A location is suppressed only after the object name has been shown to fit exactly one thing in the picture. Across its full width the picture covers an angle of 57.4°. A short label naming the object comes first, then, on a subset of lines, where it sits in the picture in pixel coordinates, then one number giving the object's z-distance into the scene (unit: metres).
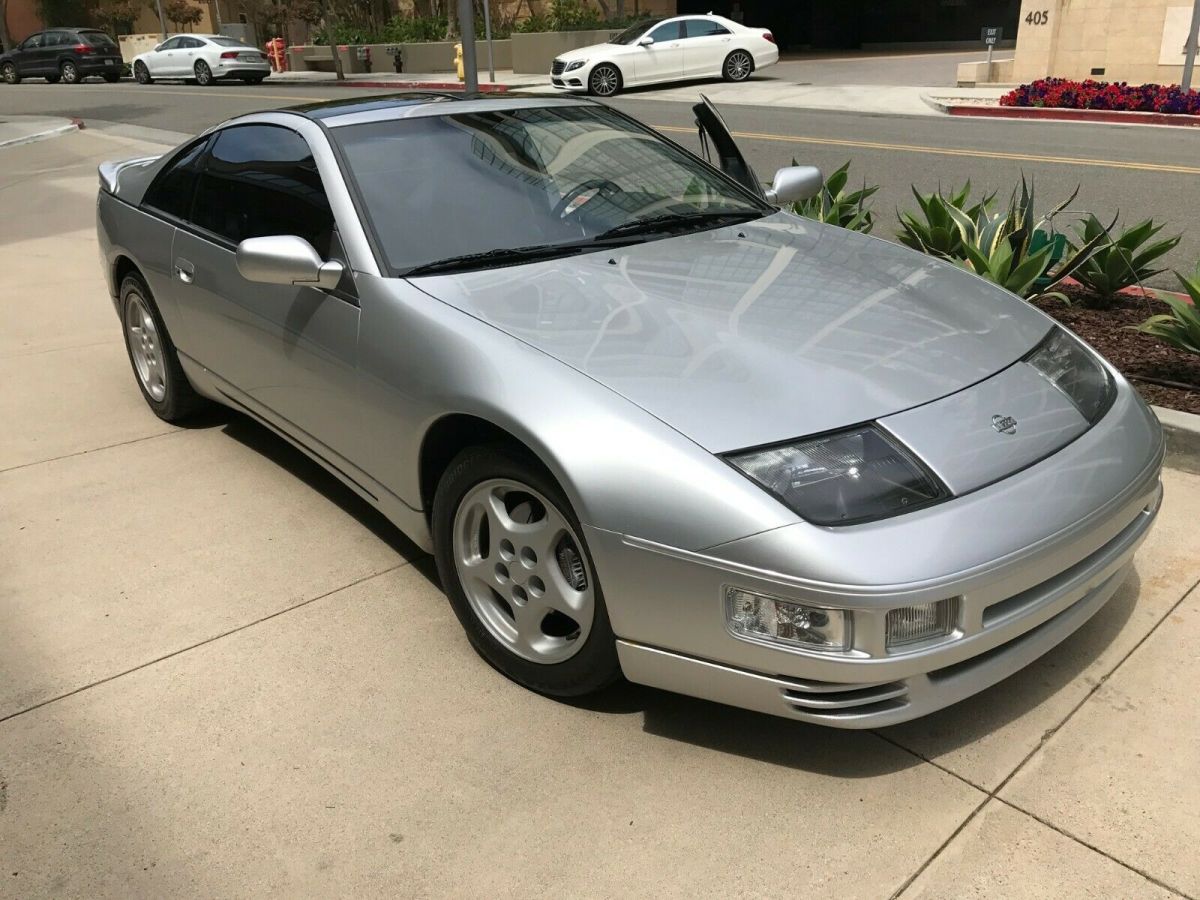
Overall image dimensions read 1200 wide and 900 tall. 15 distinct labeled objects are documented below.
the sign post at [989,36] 19.72
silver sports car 2.49
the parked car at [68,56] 35.84
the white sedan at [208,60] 31.58
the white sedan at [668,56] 22.80
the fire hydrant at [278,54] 38.81
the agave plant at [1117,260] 5.44
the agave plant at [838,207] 6.31
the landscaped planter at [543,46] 29.84
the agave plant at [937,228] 5.87
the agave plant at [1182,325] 4.70
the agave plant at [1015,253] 5.27
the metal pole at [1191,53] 18.44
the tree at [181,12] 49.03
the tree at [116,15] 49.00
